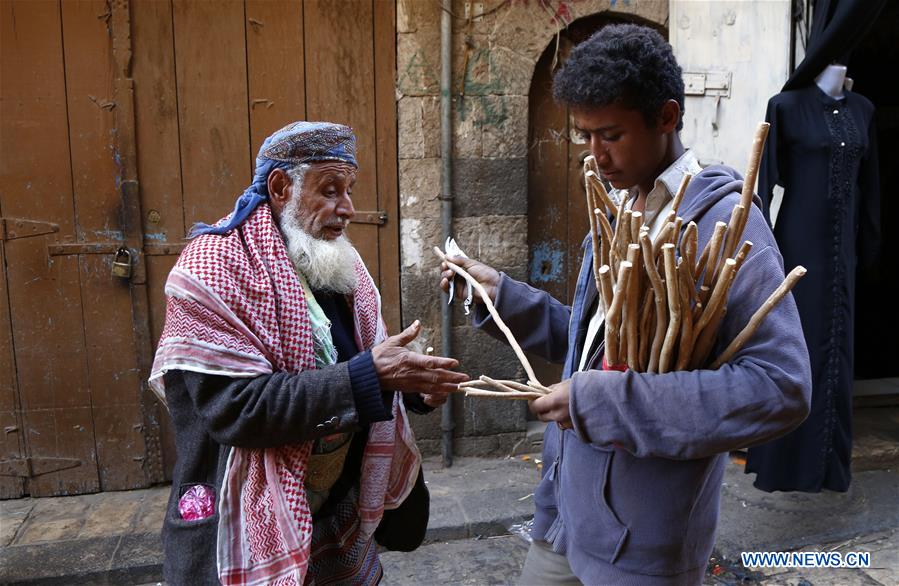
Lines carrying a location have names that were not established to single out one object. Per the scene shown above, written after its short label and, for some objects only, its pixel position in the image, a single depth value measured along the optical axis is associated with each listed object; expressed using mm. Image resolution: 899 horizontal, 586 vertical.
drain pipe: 4387
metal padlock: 4195
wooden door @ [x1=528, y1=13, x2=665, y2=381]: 4758
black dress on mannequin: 3916
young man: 1548
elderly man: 1931
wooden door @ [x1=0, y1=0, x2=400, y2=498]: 4055
